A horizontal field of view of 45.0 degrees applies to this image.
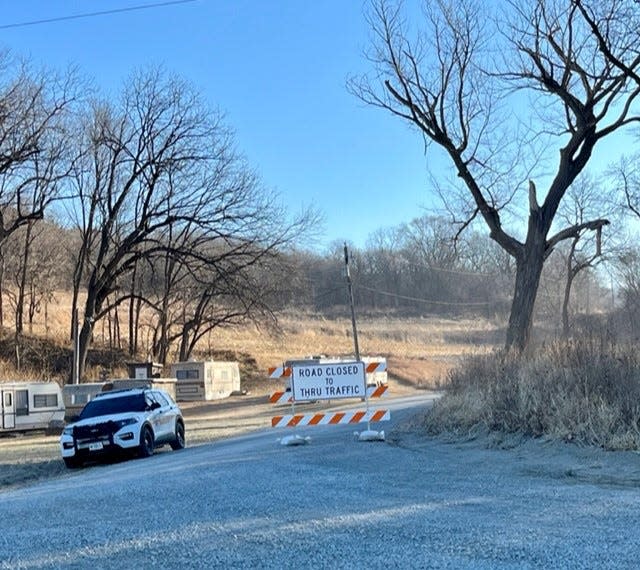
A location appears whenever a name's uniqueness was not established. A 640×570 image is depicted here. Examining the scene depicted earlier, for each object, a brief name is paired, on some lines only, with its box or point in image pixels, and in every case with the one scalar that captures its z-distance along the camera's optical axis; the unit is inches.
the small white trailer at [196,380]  1844.2
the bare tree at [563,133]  979.9
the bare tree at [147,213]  1626.5
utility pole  1930.1
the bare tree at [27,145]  1432.1
